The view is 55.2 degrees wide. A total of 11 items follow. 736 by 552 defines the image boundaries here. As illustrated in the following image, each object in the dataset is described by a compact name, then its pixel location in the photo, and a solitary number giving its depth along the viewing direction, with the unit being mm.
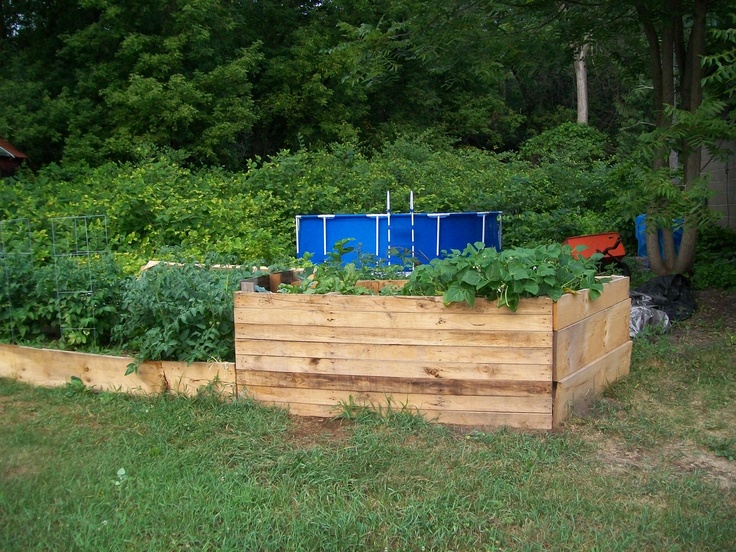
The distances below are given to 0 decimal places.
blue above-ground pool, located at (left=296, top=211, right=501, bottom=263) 9234
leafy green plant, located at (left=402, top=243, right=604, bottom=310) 4145
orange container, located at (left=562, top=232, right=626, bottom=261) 9188
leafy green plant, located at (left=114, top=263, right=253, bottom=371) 4781
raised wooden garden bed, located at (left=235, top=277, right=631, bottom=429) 4203
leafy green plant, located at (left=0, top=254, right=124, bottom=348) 5406
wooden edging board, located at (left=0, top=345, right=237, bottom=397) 4719
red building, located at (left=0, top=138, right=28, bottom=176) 14443
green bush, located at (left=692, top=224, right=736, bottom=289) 8367
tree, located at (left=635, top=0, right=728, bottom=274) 6785
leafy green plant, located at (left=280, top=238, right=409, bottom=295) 4719
